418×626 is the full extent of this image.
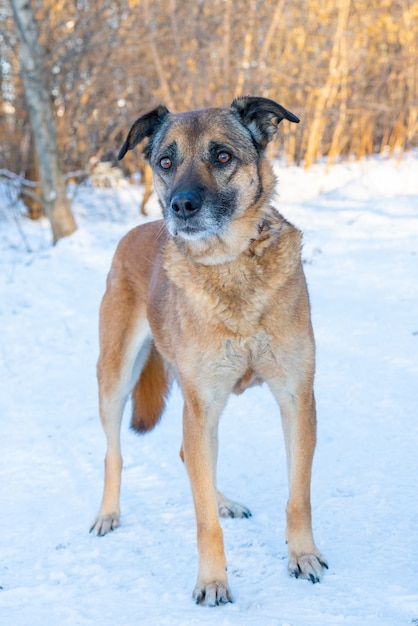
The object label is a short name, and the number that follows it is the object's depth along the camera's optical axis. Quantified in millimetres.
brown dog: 3016
